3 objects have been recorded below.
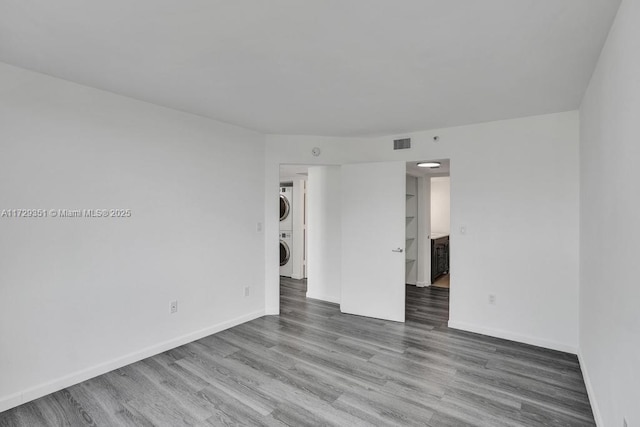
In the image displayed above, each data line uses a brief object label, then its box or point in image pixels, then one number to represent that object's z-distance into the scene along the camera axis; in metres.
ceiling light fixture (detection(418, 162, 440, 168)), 4.37
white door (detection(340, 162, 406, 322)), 4.12
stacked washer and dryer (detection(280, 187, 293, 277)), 6.87
